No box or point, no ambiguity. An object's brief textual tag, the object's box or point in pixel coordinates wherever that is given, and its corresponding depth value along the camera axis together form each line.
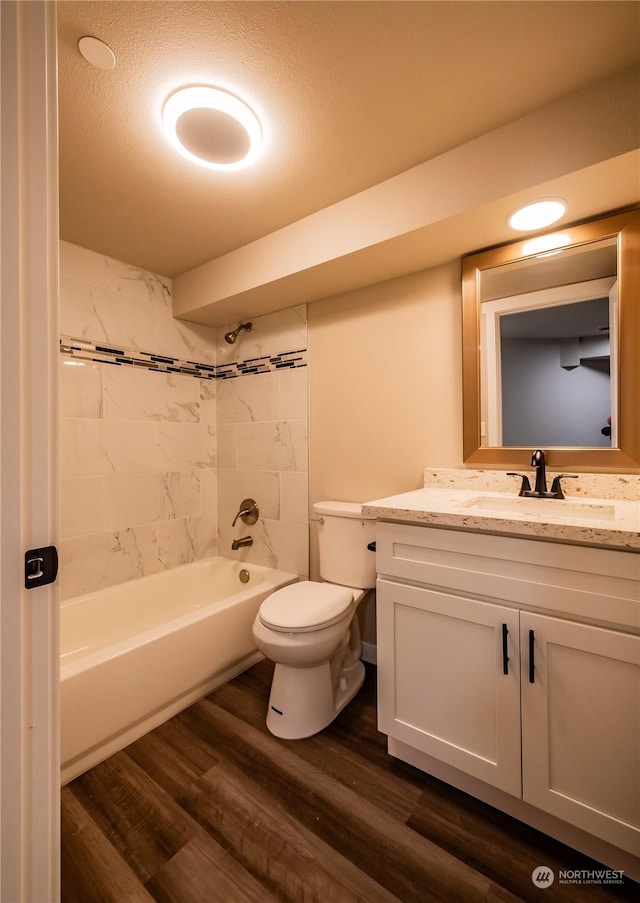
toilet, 1.49
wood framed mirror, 1.38
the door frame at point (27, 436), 0.59
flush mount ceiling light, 1.16
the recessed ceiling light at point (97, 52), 1.00
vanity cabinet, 0.96
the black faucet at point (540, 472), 1.48
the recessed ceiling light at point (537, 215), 1.35
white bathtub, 1.37
